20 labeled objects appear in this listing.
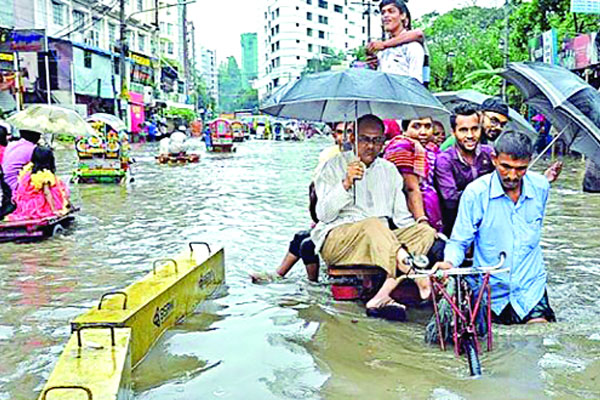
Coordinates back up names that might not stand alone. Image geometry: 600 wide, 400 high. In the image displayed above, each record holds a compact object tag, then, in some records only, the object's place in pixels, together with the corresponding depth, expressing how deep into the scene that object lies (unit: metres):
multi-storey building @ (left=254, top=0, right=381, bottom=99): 91.81
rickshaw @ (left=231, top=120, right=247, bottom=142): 47.91
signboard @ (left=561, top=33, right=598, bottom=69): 21.31
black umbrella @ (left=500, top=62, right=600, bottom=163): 5.01
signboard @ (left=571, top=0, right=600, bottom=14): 16.73
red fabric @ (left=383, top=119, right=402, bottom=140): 7.06
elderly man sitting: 5.59
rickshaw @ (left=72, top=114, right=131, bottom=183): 17.53
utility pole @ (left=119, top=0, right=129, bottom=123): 32.03
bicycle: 4.30
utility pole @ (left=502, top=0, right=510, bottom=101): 28.48
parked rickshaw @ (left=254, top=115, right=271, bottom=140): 57.19
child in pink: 9.57
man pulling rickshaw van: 4.95
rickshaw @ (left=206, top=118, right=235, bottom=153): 32.69
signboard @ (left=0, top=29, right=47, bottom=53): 26.45
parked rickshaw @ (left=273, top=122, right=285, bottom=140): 54.94
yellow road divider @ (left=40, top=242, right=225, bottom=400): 3.39
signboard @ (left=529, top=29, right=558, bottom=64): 23.11
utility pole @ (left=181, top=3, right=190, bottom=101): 77.88
